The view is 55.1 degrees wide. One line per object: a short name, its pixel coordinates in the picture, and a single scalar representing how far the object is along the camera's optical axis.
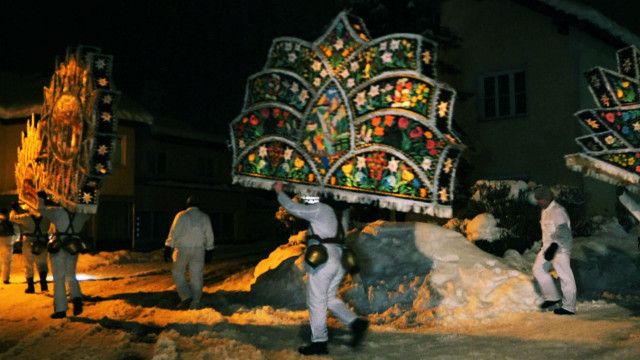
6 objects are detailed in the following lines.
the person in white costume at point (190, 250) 10.01
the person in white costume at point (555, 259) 8.43
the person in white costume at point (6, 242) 14.55
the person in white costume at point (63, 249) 9.54
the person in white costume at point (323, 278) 6.78
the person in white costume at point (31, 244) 12.91
